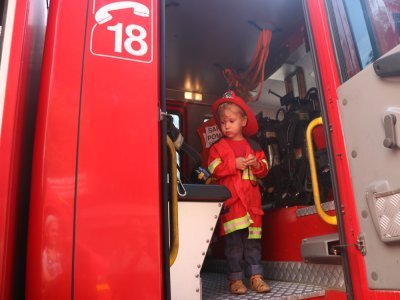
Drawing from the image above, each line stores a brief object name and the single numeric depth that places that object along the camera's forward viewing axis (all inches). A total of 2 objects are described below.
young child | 95.7
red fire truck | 44.4
